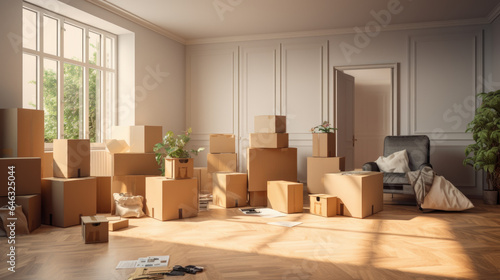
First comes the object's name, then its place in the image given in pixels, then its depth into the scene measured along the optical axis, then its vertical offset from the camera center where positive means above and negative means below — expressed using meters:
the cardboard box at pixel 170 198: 4.50 -0.68
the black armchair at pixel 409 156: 5.39 -0.24
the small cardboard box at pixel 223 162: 5.98 -0.34
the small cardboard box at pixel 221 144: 6.07 -0.08
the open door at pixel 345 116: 6.91 +0.42
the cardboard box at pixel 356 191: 4.65 -0.62
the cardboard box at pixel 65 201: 4.14 -0.65
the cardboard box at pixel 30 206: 3.89 -0.66
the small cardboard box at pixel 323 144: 5.94 -0.07
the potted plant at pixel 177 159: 4.65 -0.23
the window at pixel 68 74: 4.88 +0.86
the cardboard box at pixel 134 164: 4.98 -0.32
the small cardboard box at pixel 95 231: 3.49 -0.79
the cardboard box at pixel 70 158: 4.34 -0.21
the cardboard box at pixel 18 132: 4.03 +0.06
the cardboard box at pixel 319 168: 5.86 -0.43
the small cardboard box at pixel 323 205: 4.74 -0.78
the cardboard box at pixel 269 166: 5.57 -0.37
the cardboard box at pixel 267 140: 5.61 -0.01
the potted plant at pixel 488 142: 5.37 -0.03
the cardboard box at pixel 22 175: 3.86 -0.36
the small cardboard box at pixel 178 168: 4.64 -0.33
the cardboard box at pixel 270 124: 5.67 +0.21
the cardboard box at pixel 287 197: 4.96 -0.71
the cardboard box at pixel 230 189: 5.46 -0.68
